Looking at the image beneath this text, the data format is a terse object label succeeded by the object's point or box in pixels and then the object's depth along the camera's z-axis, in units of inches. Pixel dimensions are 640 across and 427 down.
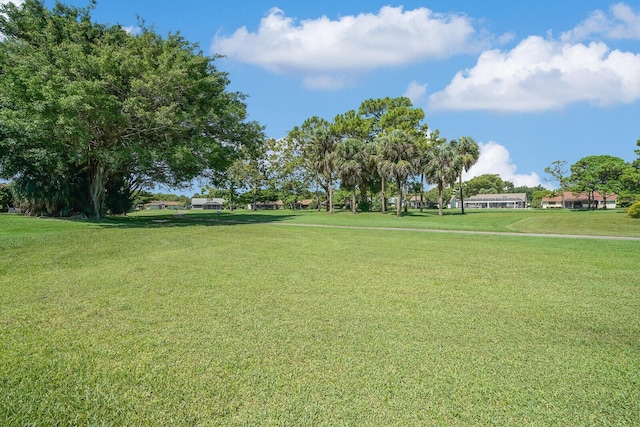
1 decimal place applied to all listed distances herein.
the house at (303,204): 3796.8
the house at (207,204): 4815.9
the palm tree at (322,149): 1871.3
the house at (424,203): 3651.6
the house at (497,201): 3919.8
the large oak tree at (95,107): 729.6
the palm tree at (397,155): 1568.7
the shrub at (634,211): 1200.8
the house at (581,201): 3385.8
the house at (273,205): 4173.2
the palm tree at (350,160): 1724.9
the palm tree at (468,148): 1927.9
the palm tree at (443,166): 1690.5
